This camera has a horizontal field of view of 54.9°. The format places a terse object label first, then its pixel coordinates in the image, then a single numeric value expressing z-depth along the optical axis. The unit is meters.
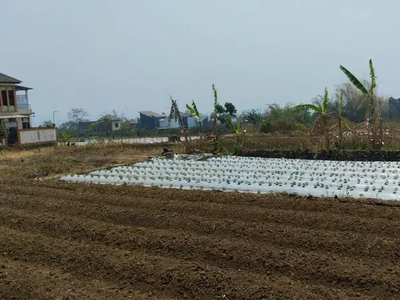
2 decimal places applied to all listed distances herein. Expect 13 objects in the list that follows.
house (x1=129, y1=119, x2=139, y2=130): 48.97
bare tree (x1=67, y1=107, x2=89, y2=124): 48.19
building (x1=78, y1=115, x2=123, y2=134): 40.66
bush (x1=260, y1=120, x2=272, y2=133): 22.86
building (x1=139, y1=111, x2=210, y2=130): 47.41
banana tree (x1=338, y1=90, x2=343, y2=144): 11.19
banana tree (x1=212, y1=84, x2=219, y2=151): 12.89
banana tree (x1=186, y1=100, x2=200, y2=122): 14.00
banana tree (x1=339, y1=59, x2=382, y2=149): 10.63
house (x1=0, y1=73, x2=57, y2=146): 20.48
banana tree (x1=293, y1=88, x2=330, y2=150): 11.12
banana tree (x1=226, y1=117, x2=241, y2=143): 12.72
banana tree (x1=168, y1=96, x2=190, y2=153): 12.77
